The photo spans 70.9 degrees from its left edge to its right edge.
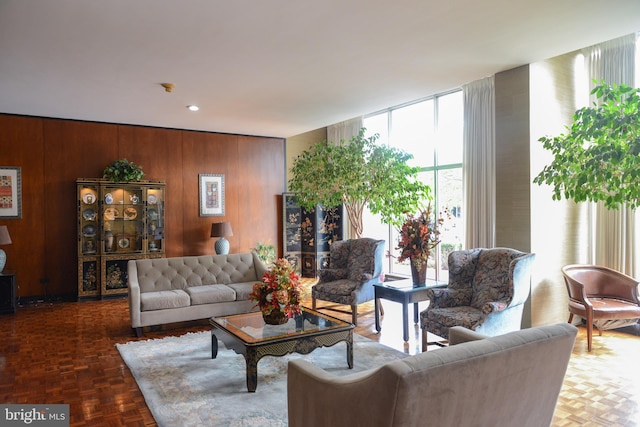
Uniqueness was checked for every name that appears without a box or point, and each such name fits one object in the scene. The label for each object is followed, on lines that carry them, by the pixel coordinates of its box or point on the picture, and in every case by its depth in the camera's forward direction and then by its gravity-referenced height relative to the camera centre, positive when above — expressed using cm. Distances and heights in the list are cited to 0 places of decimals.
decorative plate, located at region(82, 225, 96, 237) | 714 -27
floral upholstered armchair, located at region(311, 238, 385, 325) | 541 -79
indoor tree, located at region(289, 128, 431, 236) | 621 +48
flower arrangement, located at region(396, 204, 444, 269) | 498 -31
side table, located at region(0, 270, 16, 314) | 632 -111
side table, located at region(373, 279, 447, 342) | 473 -88
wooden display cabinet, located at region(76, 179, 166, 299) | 712 -27
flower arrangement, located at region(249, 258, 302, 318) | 395 -70
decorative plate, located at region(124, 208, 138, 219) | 747 +0
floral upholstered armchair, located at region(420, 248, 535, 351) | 390 -79
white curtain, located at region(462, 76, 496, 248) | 623 +68
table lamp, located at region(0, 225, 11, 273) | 624 -35
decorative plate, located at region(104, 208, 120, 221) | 729 -1
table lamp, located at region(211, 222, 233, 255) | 810 -37
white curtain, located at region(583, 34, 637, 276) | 503 -7
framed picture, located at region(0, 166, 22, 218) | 682 +34
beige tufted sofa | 512 -95
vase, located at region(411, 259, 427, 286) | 499 -68
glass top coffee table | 349 -101
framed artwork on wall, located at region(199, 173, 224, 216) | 848 +35
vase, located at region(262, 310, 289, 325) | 400 -95
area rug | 309 -138
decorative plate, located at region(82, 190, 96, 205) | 717 +25
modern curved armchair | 450 -92
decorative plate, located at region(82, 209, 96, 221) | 716 -1
